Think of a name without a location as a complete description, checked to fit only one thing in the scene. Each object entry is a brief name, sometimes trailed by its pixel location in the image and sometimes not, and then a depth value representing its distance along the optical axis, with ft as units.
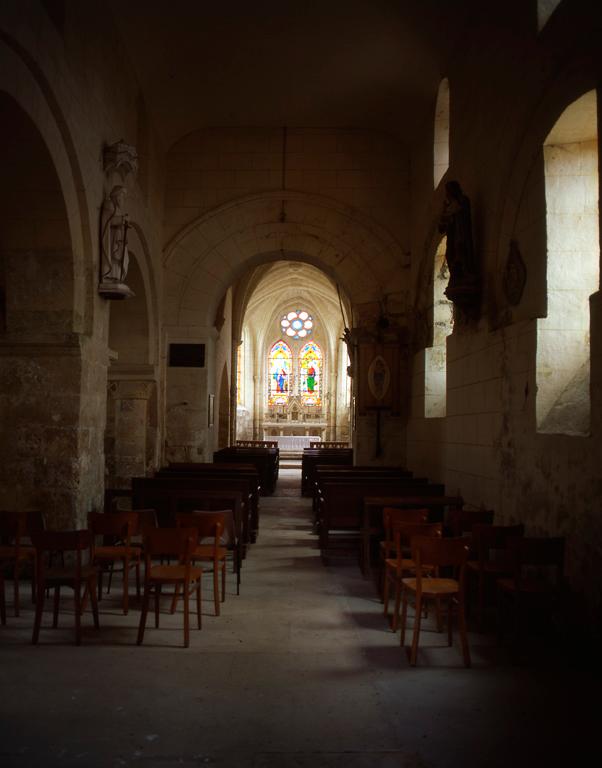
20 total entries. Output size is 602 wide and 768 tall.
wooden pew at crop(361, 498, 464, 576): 23.79
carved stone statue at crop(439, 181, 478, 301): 24.57
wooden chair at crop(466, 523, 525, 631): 16.51
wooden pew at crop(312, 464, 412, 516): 30.72
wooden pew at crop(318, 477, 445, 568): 25.63
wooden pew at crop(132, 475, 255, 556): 25.21
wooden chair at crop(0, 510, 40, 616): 17.83
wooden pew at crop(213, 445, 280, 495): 46.26
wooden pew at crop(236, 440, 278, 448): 66.49
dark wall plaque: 40.50
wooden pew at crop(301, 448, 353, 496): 47.21
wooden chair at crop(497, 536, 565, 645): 15.08
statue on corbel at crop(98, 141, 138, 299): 26.04
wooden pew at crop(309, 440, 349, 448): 70.38
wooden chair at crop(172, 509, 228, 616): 17.97
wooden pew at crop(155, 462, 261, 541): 30.35
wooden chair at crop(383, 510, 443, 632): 16.49
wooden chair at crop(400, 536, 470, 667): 14.40
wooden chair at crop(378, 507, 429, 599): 20.56
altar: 85.81
